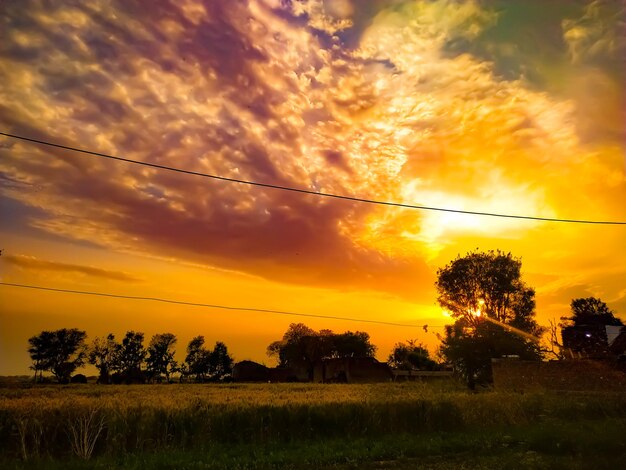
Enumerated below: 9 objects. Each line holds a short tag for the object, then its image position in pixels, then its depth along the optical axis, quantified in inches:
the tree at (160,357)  5139.8
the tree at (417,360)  4153.5
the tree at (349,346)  4682.6
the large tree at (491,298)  2067.4
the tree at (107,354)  4960.6
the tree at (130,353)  5093.5
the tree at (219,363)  5305.1
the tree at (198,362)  5251.0
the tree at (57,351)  4643.2
